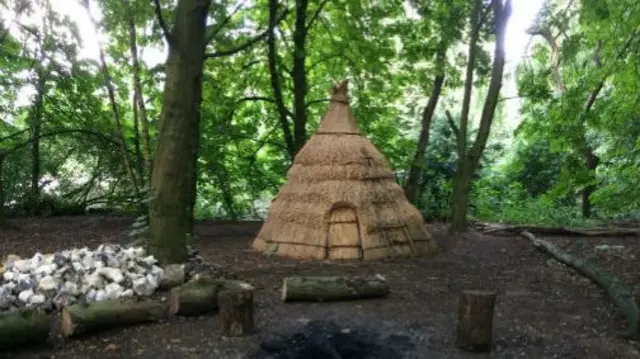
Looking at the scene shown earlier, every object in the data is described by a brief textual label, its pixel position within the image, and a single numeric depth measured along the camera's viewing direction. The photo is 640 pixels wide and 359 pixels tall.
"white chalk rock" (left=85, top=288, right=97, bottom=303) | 5.94
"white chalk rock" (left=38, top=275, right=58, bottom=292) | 6.02
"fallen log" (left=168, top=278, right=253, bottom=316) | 5.90
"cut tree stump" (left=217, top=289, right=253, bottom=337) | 5.40
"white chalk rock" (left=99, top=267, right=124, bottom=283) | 6.29
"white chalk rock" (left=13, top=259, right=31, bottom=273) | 6.59
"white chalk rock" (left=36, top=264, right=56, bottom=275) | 6.30
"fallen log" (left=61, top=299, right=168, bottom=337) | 5.20
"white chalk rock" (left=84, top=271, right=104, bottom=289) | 6.14
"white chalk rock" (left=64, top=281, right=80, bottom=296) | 6.04
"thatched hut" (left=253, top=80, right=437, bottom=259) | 9.49
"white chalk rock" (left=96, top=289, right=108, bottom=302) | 5.94
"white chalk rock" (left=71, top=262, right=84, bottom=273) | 6.32
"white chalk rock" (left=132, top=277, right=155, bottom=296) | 6.32
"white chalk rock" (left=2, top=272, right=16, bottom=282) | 6.34
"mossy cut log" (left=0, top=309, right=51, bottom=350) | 4.87
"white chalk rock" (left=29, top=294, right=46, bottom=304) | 5.89
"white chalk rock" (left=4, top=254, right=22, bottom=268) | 7.17
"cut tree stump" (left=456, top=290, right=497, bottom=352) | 5.09
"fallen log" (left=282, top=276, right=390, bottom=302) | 6.48
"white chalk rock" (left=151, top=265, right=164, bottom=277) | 6.70
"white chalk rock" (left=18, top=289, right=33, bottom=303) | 5.92
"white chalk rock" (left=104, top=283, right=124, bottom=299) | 6.00
